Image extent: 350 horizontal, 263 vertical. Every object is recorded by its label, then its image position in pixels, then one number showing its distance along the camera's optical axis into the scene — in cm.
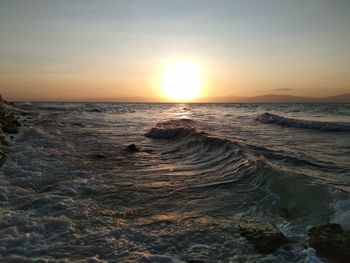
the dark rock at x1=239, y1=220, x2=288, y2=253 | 524
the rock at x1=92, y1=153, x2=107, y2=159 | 1319
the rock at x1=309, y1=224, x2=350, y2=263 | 487
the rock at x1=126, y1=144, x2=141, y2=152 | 1521
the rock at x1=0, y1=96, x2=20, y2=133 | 1797
